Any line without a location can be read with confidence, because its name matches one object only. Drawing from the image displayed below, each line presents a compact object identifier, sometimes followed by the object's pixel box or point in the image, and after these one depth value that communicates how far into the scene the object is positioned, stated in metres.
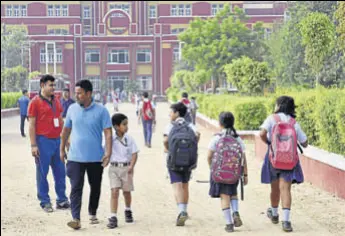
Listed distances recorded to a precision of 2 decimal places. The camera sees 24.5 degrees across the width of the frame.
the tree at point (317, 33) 20.28
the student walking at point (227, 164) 7.91
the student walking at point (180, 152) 8.28
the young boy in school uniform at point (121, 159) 8.47
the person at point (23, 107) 23.50
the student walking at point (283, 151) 7.89
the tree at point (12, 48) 64.62
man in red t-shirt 9.41
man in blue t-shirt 8.24
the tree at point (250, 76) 26.28
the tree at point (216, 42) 38.28
